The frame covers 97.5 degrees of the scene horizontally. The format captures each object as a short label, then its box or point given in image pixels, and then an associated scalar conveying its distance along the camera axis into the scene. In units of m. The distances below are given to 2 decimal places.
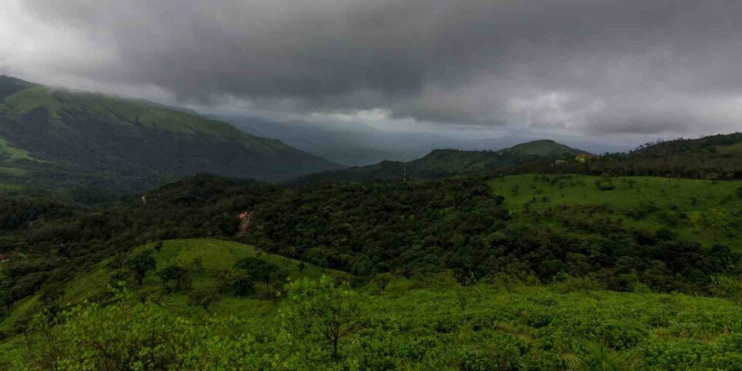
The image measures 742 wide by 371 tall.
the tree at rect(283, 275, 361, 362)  14.35
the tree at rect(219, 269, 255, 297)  52.69
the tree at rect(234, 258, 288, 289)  59.83
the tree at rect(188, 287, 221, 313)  47.62
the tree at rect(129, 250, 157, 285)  54.84
